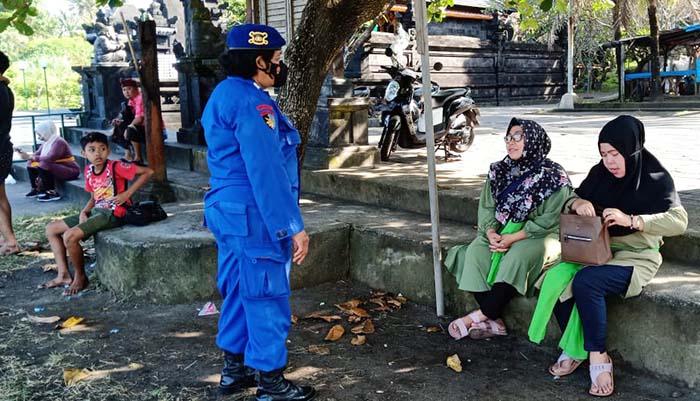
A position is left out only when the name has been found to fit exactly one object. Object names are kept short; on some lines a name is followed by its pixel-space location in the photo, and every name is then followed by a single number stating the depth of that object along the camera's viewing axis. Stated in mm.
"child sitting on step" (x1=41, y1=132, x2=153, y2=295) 5043
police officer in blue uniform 3014
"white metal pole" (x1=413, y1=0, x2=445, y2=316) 4090
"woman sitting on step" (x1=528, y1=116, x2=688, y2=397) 3287
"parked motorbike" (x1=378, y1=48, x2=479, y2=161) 7746
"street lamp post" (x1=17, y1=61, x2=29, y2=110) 37447
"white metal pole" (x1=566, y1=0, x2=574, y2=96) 18859
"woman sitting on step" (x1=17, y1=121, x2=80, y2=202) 9172
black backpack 5207
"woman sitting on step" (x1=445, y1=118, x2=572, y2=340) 3750
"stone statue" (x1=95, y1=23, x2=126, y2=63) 14925
